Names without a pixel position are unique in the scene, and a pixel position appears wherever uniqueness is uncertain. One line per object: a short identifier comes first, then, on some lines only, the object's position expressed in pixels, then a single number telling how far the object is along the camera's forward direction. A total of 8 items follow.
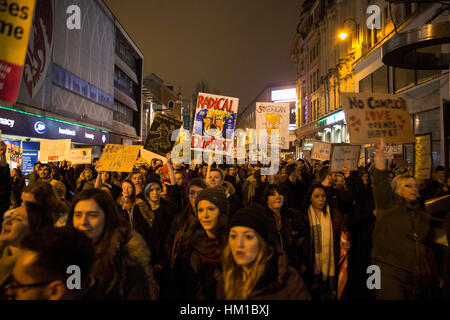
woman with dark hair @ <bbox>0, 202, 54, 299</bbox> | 2.25
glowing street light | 18.01
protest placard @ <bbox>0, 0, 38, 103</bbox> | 2.56
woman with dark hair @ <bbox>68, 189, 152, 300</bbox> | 2.17
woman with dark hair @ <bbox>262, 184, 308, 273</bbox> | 4.09
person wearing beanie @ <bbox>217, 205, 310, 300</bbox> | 2.21
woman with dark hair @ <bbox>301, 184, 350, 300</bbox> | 4.24
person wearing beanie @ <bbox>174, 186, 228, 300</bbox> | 2.77
